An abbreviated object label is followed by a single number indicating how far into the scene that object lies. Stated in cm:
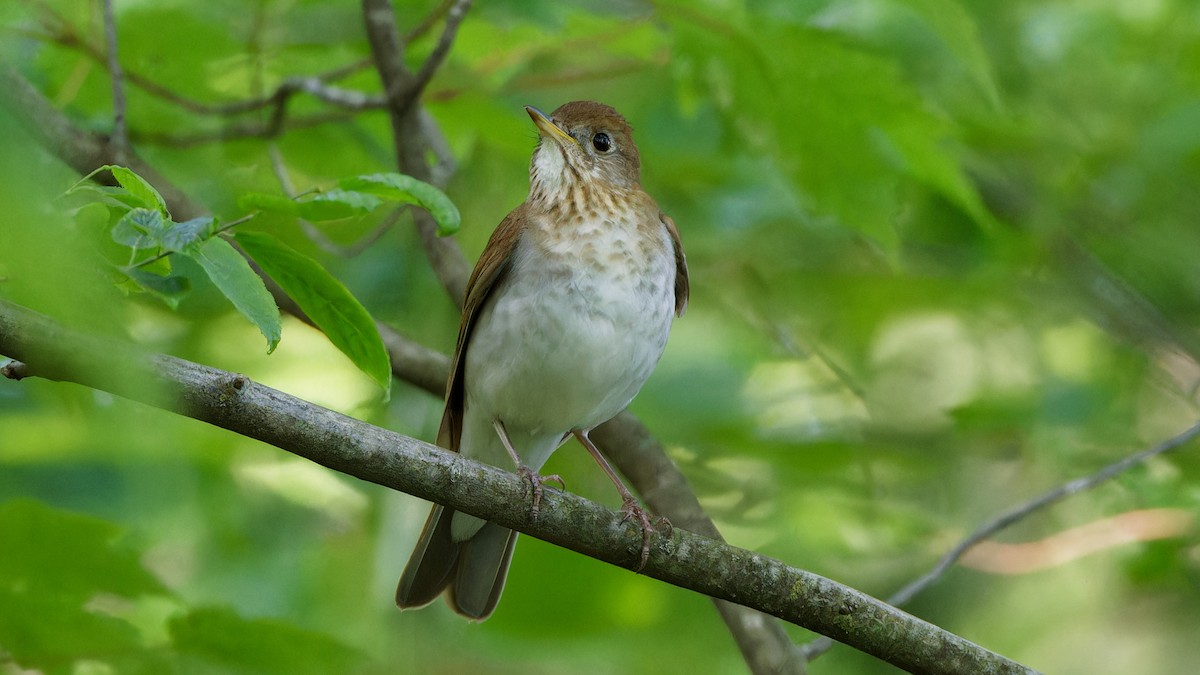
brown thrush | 770
